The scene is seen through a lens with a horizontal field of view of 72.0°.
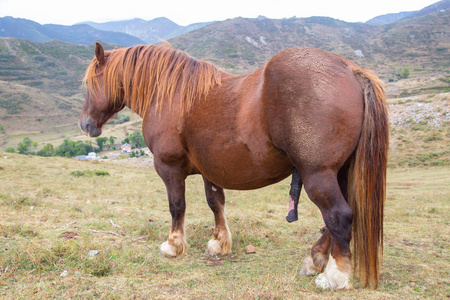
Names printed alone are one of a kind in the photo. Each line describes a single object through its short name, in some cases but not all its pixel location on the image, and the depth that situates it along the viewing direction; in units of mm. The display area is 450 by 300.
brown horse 2814
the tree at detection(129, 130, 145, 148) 43969
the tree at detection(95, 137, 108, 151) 46844
